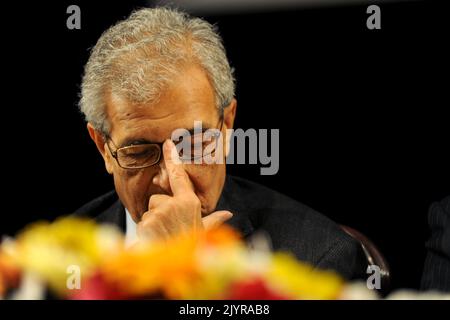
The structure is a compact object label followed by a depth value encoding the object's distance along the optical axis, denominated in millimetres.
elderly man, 3918
